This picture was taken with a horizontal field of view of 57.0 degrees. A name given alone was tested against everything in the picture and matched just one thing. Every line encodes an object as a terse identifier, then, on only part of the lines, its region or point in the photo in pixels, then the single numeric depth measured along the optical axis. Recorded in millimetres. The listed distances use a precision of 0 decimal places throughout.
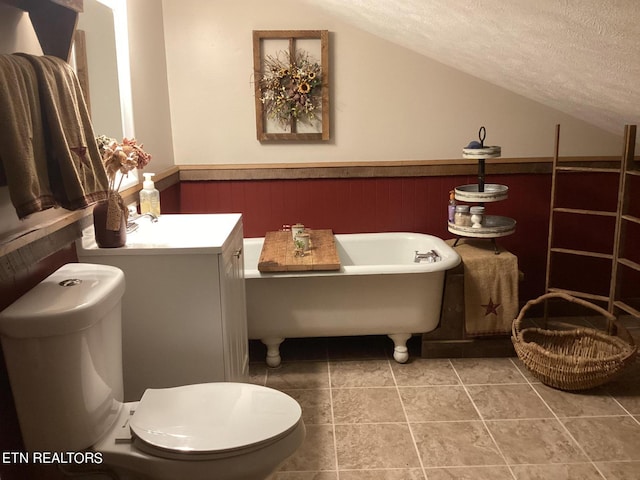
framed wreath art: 3494
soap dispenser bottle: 2569
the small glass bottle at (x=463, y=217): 3291
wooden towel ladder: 2963
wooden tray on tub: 2977
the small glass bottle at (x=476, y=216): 3244
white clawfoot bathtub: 3018
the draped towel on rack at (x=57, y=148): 1392
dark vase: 2027
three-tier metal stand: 3170
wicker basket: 2699
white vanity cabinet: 2041
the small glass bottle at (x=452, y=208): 3353
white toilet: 1464
